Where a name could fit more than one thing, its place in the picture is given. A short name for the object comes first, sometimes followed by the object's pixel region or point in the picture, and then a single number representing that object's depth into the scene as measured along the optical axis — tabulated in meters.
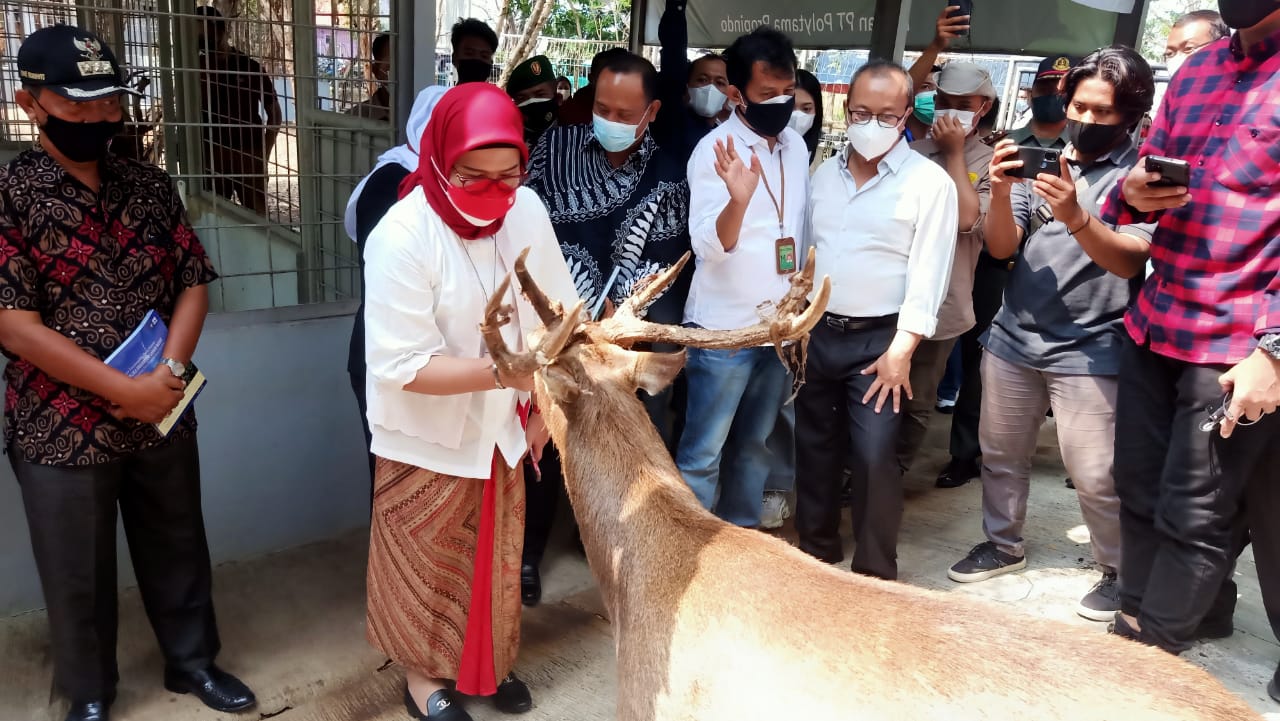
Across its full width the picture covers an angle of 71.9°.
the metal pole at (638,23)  7.10
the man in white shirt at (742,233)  3.36
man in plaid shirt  2.54
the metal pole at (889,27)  5.15
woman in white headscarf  2.99
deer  1.54
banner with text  6.30
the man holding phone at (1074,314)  3.21
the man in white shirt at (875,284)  3.20
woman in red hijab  2.31
